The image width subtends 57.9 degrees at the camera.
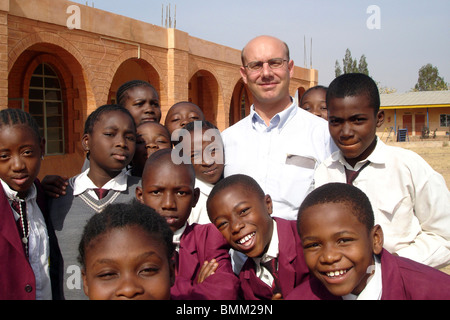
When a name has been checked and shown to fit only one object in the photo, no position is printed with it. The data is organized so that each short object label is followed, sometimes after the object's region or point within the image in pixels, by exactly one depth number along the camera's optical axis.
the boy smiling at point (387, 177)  1.95
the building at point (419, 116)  27.95
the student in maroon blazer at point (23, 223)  1.85
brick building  7.14
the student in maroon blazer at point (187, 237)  1.76
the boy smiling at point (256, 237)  1.91
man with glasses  2.58
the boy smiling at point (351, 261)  1.60
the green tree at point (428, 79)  49.25
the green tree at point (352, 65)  40.22
